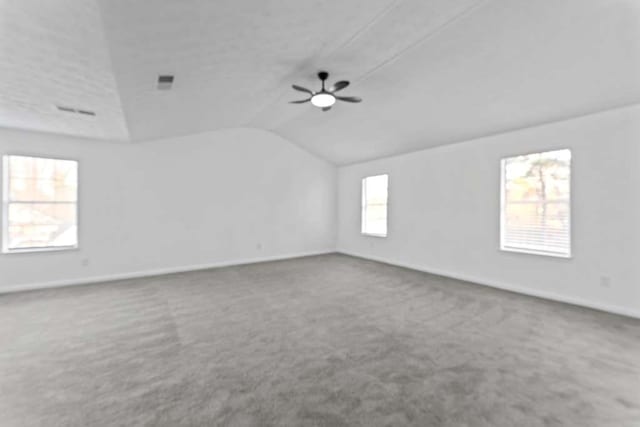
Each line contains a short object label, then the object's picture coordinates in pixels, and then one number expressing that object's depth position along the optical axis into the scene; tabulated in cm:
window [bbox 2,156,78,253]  448
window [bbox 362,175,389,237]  707
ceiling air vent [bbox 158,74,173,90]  299
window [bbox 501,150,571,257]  405
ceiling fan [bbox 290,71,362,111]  361
